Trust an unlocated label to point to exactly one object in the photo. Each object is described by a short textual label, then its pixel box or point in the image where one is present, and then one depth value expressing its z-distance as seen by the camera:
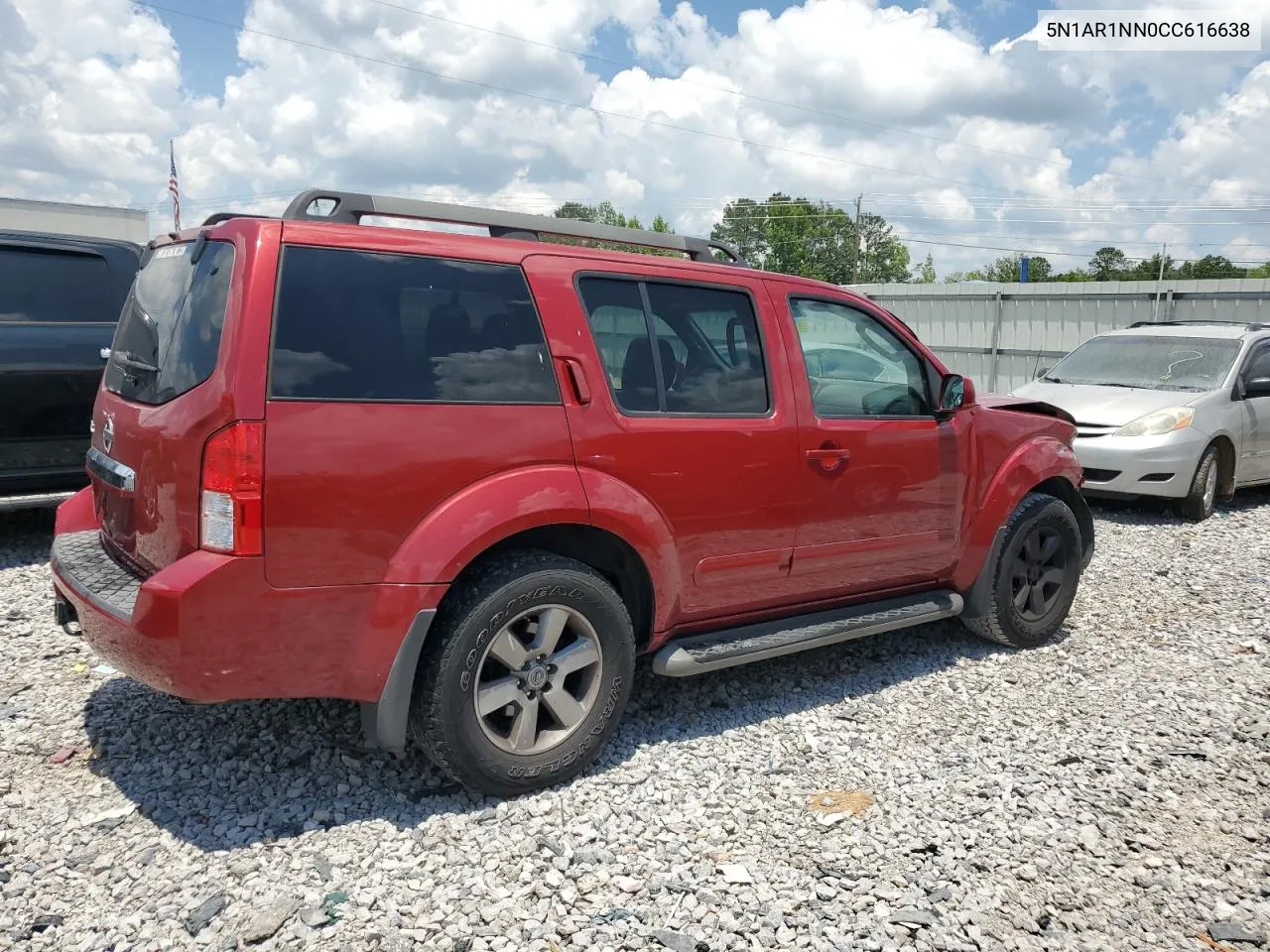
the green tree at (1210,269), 74.25
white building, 25.88
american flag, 19.61
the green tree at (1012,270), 93.56
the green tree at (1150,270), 81.51
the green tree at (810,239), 90.69
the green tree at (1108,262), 87.61
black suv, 5.74
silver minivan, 8.16
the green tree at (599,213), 84.14
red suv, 2.78
